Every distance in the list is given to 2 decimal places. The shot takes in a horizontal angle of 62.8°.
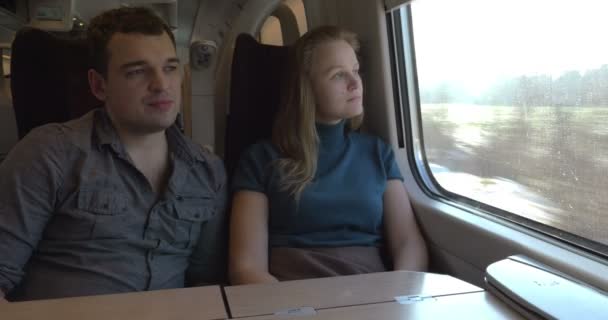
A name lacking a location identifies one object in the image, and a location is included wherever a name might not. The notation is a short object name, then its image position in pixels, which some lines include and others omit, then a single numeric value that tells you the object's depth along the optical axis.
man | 1.45
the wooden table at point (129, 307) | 0.99
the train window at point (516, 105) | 1.31
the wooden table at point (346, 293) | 1.04
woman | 1.77
